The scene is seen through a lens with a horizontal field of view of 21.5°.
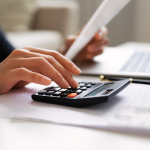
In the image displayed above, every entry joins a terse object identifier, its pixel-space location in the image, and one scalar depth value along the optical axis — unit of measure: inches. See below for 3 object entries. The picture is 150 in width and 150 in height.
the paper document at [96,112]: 22.9
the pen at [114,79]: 28.6
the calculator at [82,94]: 24.6
